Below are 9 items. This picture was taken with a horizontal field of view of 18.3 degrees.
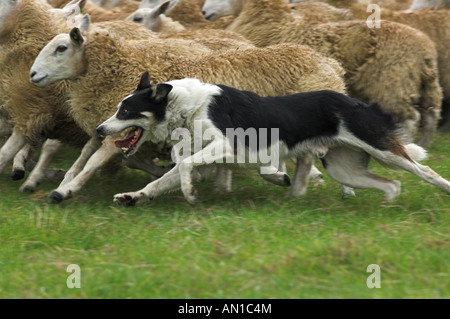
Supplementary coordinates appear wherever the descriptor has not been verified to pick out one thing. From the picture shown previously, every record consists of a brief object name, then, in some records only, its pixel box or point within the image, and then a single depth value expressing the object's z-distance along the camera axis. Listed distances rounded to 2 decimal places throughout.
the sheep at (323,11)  17.79
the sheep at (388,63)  14.78
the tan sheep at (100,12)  19.12
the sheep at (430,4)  18.88
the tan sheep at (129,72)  11.82
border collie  10.41
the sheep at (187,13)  20.37
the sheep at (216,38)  13.99
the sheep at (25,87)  12.85
